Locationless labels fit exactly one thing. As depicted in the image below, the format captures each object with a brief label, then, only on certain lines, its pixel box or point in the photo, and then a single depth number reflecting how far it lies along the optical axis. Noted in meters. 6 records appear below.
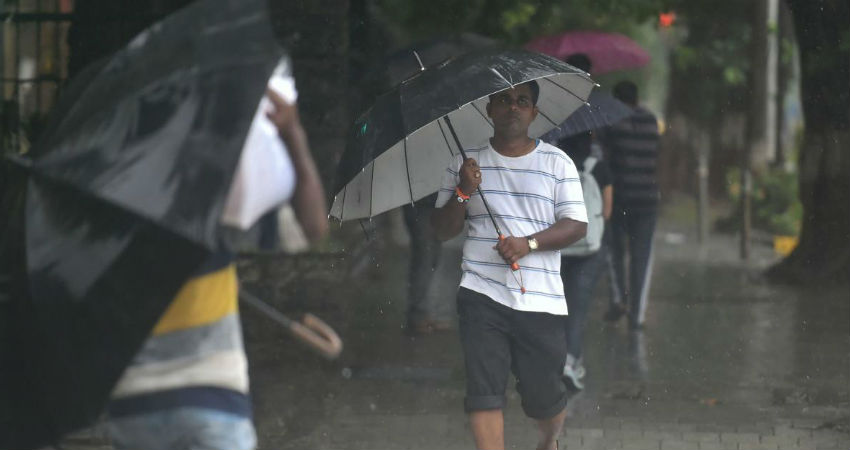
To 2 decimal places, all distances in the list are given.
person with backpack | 15.77
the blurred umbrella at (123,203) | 6.26
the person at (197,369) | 6.71
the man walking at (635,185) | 19.83
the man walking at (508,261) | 10.83
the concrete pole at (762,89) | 40.78
